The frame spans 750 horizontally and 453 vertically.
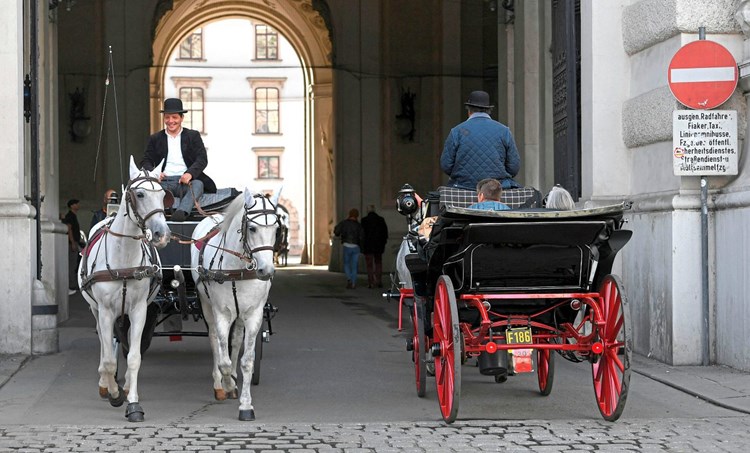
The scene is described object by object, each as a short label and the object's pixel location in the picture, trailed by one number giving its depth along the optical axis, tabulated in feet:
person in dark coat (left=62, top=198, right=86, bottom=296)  69.00
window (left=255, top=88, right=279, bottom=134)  211.61
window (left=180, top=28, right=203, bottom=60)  208.44
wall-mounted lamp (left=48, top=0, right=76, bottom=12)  52.02
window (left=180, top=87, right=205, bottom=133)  208.76
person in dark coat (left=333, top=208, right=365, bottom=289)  82.38
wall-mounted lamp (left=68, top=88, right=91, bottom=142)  89.20
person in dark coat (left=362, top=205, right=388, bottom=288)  84.28
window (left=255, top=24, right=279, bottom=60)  209.97
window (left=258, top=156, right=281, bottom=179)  210.79
